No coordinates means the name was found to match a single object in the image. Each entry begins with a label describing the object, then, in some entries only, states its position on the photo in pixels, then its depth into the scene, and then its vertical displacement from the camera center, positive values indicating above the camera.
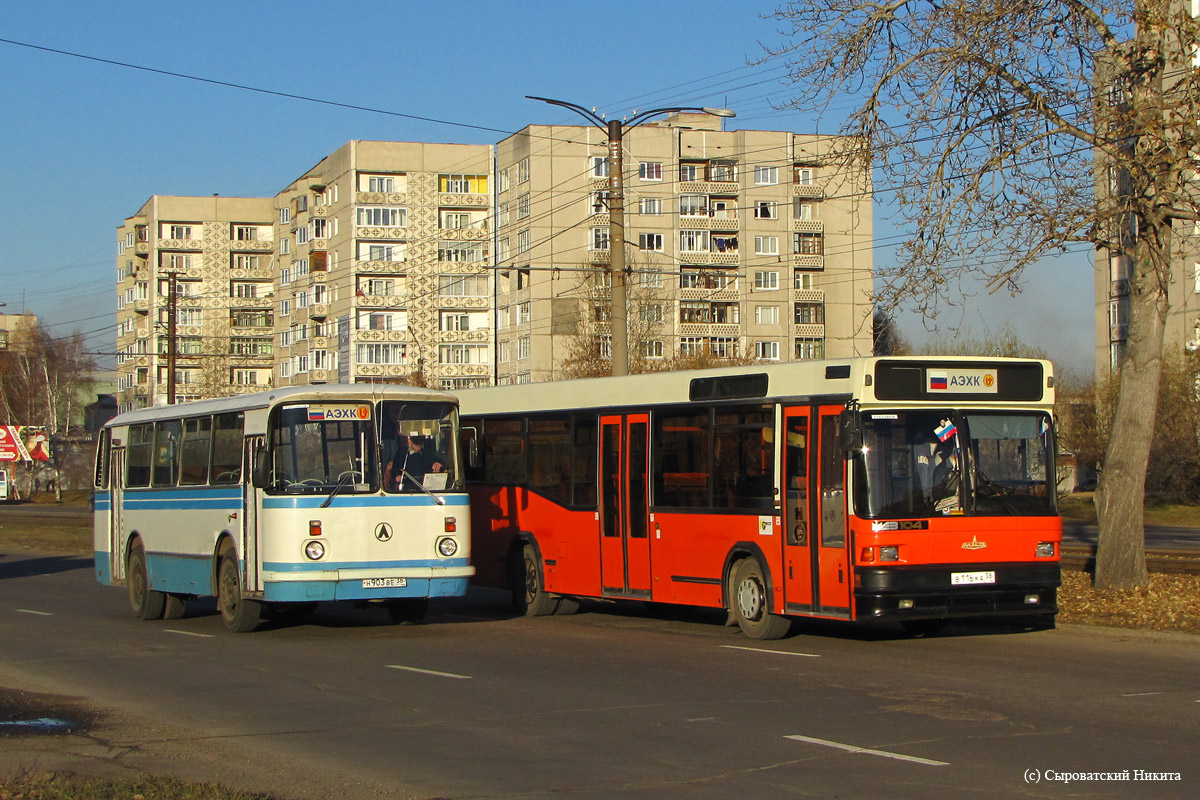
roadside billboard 46.34 +0.98
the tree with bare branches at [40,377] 105.94 +7.74
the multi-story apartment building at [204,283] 120.44 +16.43
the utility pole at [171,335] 51.83 +5.33
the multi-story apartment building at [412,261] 100.81 +15.06
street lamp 23.86 +3.81
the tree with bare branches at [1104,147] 16.69 +3.78
